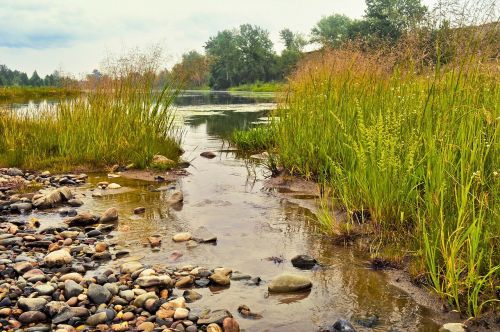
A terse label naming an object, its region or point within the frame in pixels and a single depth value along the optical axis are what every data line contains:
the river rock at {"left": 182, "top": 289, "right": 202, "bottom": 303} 3.97
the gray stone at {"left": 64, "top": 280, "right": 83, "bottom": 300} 3.95
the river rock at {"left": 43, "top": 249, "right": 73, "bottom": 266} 4.66
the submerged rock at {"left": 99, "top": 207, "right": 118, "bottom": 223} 6.32
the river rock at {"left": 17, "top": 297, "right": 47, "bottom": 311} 3.71
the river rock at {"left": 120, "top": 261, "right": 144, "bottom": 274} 4.49
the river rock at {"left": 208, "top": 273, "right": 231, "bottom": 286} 4.24
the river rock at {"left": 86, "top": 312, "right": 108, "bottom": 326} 3.54
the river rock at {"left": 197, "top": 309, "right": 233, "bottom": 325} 3.50
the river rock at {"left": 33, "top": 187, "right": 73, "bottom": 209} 7.02
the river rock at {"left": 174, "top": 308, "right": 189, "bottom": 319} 3.60
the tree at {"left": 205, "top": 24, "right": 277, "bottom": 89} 104.94
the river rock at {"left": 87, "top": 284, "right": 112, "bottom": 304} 3.89
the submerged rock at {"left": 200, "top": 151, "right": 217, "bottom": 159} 12.27
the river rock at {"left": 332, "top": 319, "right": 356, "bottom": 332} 3.35
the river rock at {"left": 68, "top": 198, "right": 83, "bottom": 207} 7.20
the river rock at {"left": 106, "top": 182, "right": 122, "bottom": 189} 8.41
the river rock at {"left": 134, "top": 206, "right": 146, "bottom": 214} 6.82
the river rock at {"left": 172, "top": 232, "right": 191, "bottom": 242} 5.50
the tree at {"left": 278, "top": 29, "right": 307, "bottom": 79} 91.38
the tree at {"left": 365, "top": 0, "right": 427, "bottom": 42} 54.87
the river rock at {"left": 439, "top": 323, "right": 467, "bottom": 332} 3.27
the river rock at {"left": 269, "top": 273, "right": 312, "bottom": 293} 4.10
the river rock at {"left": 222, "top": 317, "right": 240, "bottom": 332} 3.40
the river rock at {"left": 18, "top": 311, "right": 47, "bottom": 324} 3.56
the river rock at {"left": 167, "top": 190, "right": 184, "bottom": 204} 7.37
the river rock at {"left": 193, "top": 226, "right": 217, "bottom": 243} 5.43
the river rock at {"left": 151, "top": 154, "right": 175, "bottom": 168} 9.90
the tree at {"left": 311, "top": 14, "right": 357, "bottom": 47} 95.12
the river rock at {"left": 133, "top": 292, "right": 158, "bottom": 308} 3.84
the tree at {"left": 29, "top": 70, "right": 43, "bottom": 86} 121.10
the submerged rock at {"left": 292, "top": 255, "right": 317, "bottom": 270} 4.67
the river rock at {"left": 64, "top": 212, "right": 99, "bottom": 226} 6.16
